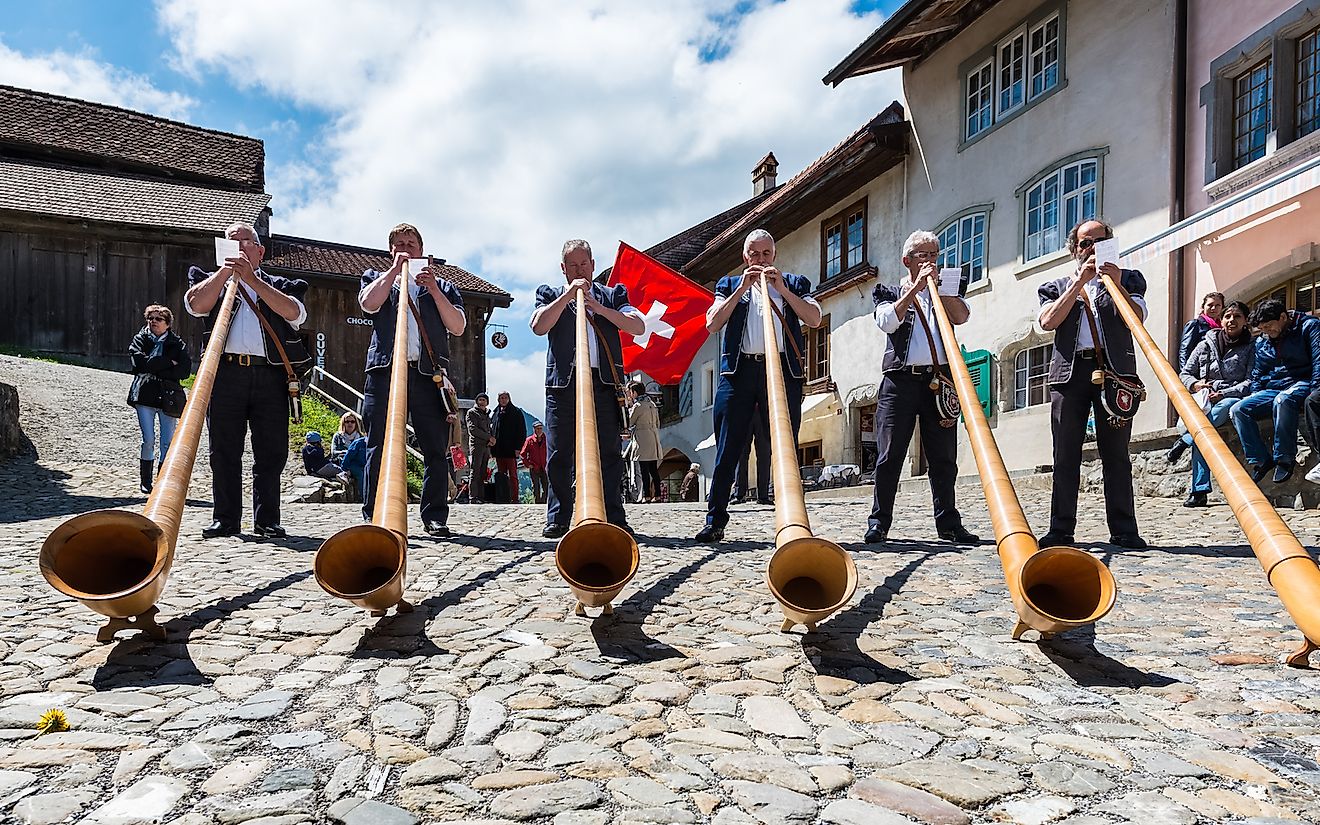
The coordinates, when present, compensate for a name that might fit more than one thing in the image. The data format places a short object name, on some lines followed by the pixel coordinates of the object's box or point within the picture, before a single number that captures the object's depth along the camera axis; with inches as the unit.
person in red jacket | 556.7
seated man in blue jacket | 301.9
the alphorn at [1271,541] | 108.3
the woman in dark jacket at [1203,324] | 347.9
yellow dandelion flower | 94.9
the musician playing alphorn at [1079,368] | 210.1
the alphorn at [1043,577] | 115.5
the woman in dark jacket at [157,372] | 357.1
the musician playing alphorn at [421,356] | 221.6
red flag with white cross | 506.6
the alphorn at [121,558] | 113.0
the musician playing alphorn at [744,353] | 225.6
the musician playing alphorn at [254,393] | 222.5
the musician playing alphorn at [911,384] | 225.3
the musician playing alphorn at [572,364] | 226.8
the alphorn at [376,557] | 123.9
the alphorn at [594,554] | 126.5
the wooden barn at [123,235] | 919.0
